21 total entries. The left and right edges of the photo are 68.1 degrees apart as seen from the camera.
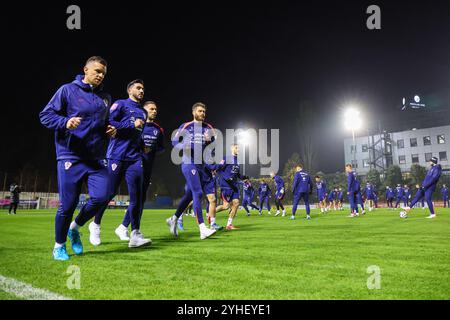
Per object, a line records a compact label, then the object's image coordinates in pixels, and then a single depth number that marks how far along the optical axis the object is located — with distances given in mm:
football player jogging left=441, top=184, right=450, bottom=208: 31053
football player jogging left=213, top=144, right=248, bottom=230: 10547
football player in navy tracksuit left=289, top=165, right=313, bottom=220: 15125
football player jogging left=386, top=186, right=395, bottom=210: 29169
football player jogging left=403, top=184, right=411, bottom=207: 27144
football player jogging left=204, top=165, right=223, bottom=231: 8531
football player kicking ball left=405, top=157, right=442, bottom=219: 13102
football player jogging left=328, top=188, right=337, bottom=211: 27609
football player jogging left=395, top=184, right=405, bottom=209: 28617
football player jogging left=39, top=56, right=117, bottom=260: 4129
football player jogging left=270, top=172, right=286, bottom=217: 18062
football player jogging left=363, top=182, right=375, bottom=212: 26219
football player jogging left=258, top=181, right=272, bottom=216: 23002
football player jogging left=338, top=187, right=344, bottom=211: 29141
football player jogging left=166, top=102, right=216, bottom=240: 6797
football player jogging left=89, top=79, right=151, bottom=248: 5605
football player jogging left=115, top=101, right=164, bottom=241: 6422
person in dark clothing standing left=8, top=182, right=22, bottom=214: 23291
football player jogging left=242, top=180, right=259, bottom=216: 21311
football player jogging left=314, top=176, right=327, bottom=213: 23519
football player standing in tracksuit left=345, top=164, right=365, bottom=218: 15961
